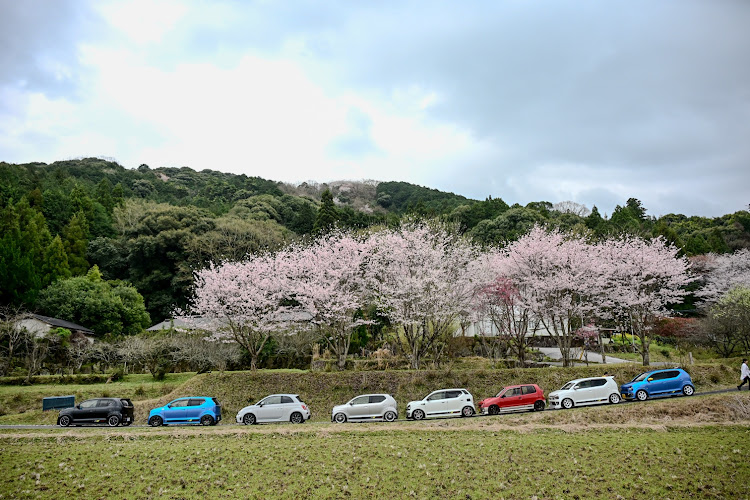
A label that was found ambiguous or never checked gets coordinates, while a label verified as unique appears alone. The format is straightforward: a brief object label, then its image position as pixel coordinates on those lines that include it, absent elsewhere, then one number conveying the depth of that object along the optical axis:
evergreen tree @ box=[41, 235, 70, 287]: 45.78
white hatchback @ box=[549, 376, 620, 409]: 19.03
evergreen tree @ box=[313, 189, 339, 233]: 53.03
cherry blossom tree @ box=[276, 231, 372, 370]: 26.17
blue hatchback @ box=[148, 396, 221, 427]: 19.34
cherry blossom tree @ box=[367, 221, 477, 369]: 25.86
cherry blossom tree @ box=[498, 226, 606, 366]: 25.95
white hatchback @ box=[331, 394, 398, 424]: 18.83
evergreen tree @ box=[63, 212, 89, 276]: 51.47
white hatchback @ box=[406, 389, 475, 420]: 19.05
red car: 19.14
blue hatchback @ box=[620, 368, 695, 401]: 19.23
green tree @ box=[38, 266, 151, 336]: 38.25
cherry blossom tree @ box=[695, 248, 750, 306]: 43.41
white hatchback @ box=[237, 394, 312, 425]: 19.41
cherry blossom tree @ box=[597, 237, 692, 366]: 28.06
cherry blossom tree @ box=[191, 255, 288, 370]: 26.70
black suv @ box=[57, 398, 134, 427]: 19.52
